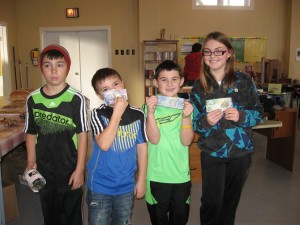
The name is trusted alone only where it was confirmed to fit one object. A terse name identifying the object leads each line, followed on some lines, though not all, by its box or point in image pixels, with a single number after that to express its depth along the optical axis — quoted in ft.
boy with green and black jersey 5.01
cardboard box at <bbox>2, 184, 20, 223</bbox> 7.51
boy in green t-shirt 5.29
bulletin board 25.03
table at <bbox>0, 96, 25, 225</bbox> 5.87
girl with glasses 5.42
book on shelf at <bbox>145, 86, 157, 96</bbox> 23.65
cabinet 11.15
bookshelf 23.56
